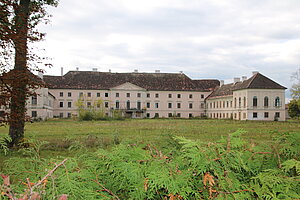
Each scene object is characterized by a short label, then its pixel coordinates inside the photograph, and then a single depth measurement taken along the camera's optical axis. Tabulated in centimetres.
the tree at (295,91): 5719
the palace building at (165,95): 5938
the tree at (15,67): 842
